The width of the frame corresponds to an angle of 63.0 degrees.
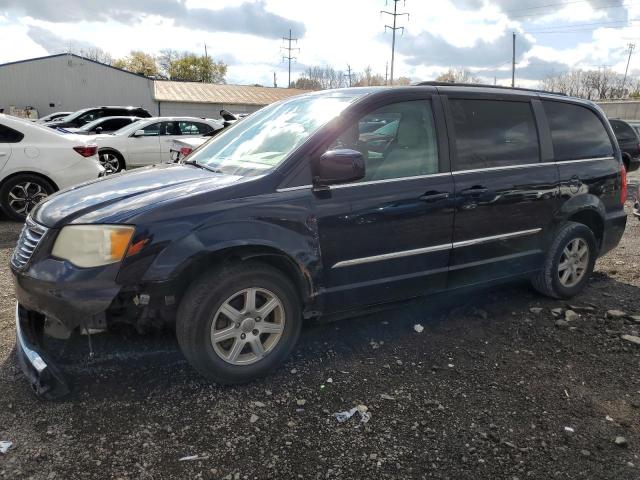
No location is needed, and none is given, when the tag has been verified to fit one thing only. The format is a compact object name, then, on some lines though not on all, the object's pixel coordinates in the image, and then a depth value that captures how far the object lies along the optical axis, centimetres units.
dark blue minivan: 286
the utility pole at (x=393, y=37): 5262
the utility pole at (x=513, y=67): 5507
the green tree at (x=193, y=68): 7650
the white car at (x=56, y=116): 2296
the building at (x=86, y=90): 3753
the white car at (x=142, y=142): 1203
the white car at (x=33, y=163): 727
